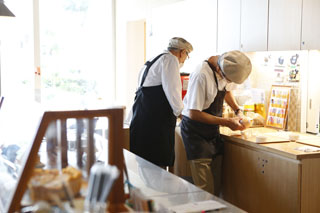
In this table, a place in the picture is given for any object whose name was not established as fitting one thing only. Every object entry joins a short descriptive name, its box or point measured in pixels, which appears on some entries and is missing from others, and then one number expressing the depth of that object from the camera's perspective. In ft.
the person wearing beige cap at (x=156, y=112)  11.23
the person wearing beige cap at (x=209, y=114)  10.09
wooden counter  8.90
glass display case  3.92
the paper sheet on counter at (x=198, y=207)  5.62
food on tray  3.75
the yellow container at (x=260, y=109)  12.95
